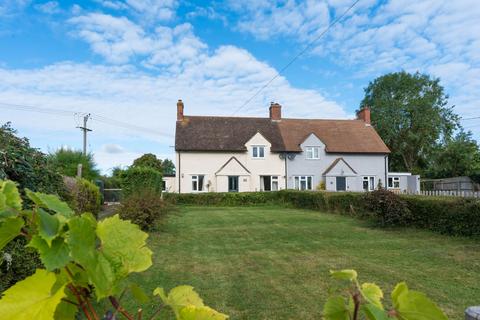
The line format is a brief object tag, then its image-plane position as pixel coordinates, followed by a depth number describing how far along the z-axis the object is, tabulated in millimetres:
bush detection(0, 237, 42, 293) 4030
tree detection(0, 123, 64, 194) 4410
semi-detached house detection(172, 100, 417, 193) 34469
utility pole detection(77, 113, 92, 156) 34531
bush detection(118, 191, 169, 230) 12641
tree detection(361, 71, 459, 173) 49938
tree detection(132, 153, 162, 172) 64500
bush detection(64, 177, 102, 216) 11719
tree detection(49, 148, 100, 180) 21812
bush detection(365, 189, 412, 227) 13695
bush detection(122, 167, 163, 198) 23238
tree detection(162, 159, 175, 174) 79938
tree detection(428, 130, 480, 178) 43812
